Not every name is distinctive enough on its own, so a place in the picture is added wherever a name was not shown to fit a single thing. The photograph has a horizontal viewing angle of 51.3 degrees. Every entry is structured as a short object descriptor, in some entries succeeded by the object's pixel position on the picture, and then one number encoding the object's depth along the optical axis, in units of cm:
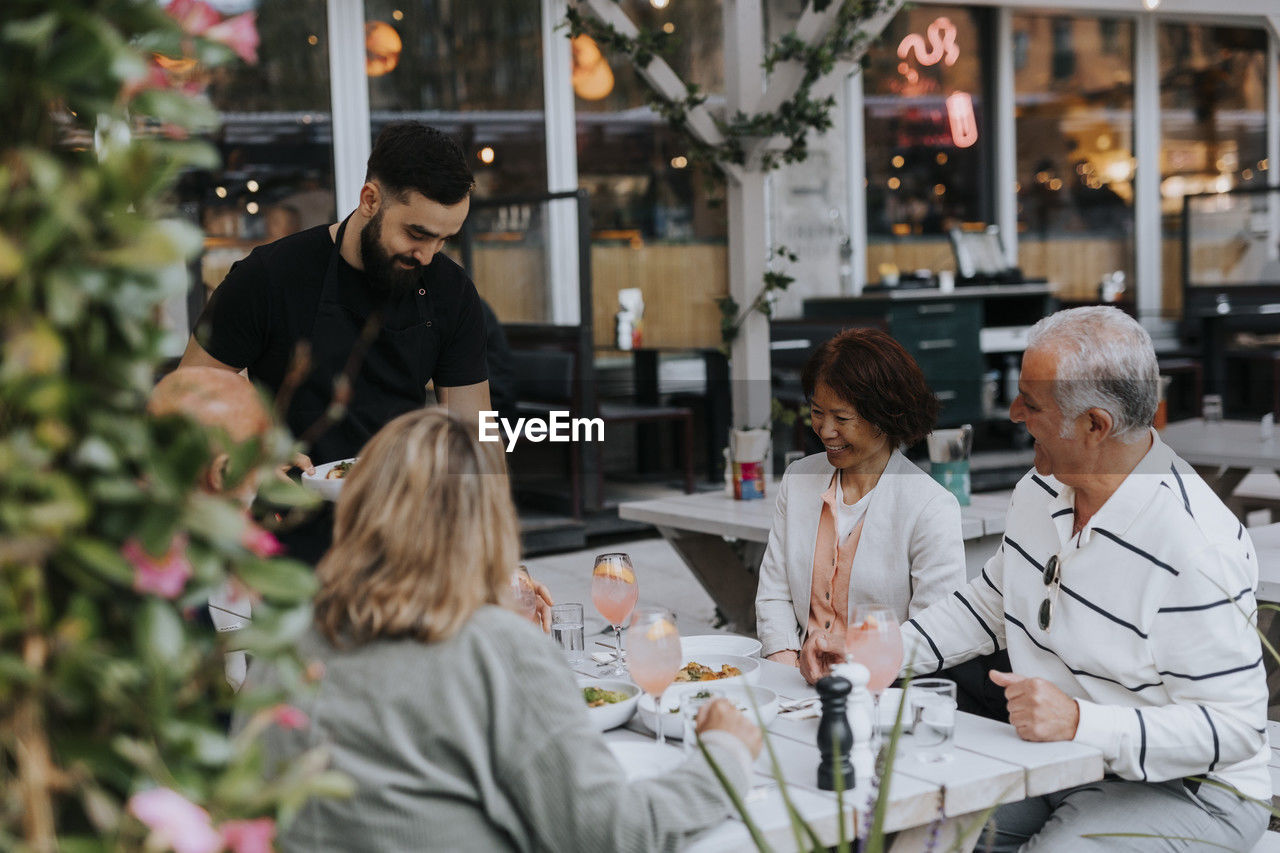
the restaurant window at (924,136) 895
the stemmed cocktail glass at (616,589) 237
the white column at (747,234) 558
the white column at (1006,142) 934
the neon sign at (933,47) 895
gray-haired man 189
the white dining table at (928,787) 159
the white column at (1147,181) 991
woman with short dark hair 269
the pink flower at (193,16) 99
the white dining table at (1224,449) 513
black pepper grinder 167
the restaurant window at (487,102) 705
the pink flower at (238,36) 98
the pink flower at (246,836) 95
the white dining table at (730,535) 401
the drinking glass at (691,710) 181
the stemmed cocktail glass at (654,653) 188
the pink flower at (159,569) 94
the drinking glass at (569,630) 244
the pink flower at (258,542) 100
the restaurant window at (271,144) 709
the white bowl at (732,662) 218
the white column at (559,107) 781
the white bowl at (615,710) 194
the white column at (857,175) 885
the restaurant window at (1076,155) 954
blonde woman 140
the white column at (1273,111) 1036
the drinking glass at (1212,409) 598
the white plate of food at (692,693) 193
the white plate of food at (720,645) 240
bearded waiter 263
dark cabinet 771
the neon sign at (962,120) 917
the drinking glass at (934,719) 181
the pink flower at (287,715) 104
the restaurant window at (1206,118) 1007
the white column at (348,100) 725
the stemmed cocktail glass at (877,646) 189
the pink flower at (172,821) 89
